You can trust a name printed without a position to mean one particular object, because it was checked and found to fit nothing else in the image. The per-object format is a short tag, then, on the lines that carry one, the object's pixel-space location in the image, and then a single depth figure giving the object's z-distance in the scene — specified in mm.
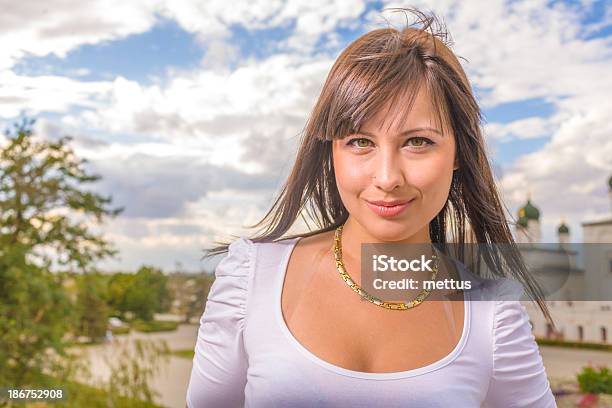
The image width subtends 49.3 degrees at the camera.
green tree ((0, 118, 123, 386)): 3373
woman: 825
